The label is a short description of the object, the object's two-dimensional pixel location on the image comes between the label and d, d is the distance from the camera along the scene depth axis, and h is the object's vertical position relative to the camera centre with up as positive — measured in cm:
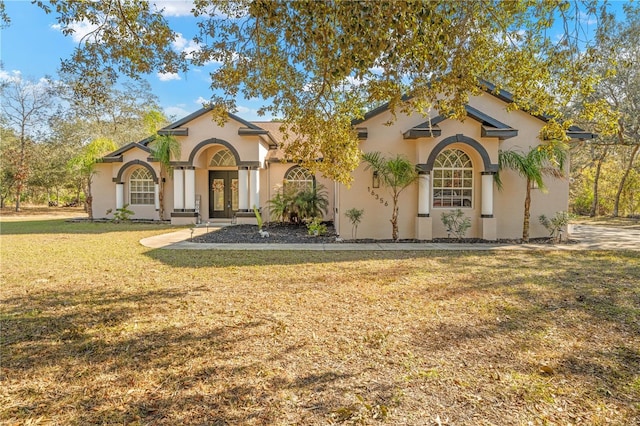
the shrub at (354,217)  1295 -31
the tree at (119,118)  3216 +837
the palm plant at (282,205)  1755 +18
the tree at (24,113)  3024 +830
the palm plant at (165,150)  1859 +311
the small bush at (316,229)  1449 -82
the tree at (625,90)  1747 +637
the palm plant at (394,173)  1220 +121
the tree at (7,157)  3102 +450
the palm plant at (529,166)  1201 +142
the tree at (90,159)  2091 +289
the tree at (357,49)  537 +276
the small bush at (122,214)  2041 -26
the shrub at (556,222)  1277 -53
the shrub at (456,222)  1286 -50
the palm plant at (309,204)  1731 +22
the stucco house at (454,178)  1277 +110
